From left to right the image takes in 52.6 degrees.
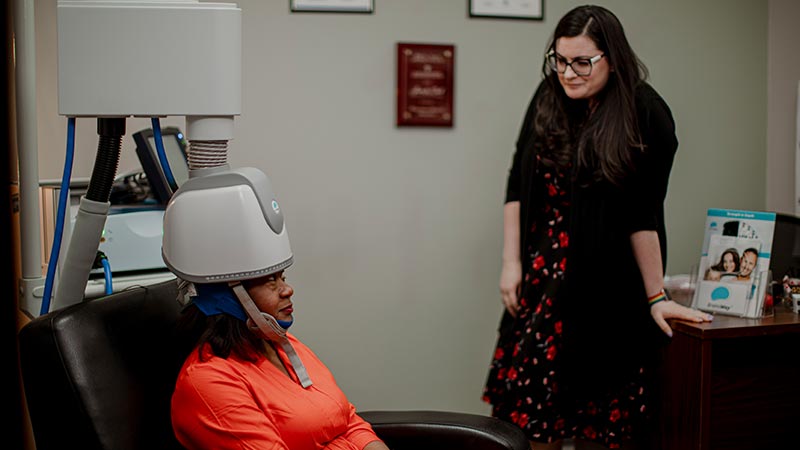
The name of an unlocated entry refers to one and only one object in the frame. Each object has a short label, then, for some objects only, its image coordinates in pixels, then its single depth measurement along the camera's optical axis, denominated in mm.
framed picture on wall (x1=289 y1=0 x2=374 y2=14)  2664
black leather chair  1283
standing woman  2193
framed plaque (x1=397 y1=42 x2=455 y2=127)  2756
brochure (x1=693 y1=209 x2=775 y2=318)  2434
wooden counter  2324
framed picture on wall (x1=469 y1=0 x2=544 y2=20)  2801
